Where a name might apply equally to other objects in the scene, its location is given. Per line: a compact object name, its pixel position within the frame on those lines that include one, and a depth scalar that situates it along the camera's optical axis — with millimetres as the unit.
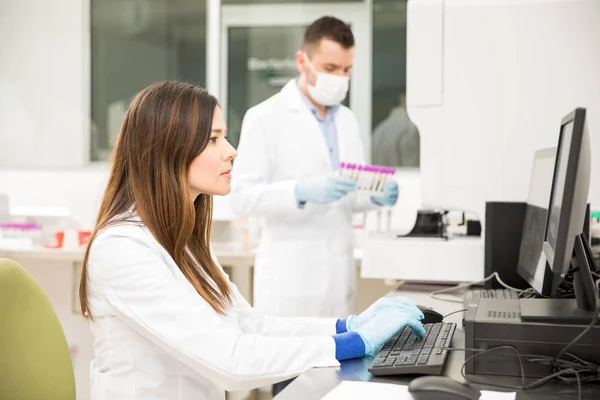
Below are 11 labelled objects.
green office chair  1281
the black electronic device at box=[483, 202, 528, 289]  2051
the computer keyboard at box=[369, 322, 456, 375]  1168
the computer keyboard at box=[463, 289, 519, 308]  1819
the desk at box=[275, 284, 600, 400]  1071
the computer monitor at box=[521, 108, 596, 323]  1086
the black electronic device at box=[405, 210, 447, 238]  2221
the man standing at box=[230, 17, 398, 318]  2559
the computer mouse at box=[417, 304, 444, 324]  1548
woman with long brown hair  1222
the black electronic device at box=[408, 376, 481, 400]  983
